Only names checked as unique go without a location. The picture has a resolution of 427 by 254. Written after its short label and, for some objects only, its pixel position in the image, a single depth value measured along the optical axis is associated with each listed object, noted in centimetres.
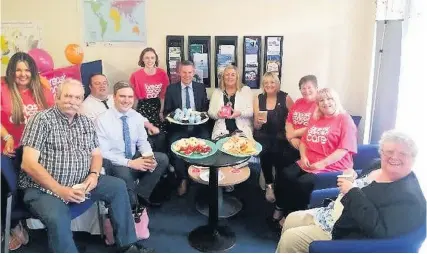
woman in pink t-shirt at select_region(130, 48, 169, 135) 396
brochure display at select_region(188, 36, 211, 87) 410
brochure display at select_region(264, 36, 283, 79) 404
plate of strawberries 293
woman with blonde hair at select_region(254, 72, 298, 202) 357
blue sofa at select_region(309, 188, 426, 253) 192
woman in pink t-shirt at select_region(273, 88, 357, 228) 296
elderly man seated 241
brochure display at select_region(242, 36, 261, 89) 407
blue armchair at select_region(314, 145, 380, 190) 310
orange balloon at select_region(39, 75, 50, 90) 314
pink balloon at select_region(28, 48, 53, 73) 376
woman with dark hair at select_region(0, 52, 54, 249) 286
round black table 285
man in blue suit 380
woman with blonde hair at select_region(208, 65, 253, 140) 375
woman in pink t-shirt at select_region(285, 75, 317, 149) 339
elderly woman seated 189
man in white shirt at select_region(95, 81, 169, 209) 301
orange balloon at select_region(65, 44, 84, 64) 391
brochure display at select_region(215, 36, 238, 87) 409
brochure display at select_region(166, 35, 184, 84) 412
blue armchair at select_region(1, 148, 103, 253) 241
